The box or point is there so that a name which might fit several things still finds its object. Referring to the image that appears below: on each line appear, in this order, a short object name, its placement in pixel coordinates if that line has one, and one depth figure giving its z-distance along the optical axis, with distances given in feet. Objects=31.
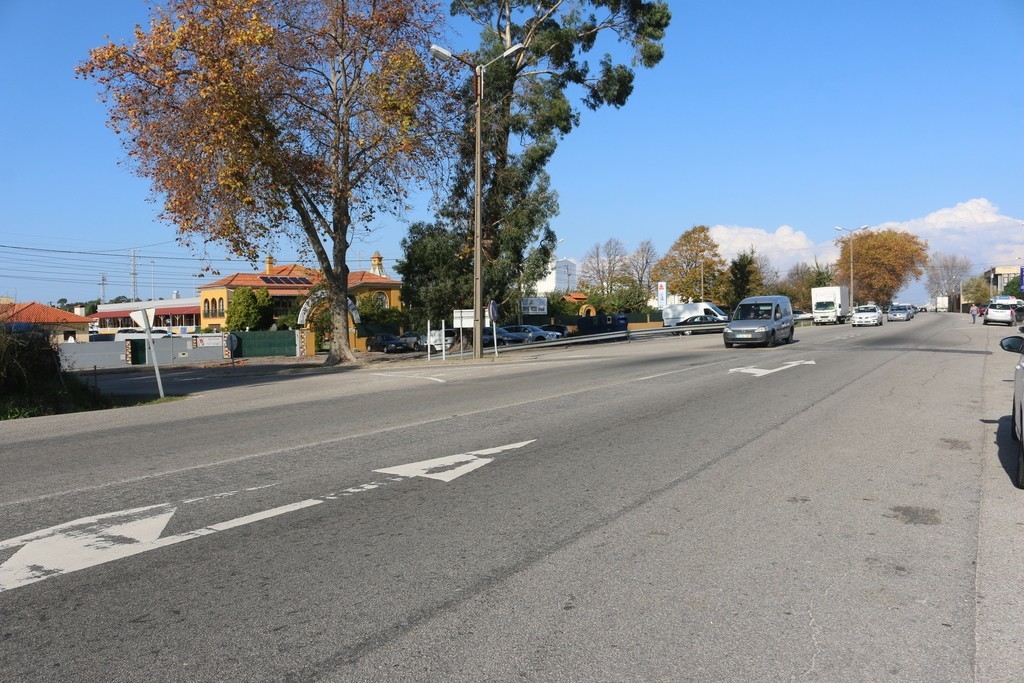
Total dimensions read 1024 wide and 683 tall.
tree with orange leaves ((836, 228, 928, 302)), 342.03
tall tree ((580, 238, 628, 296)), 327.67
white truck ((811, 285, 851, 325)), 196.65
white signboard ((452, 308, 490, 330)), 92.02
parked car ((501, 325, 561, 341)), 165.78
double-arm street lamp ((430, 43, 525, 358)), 87.74
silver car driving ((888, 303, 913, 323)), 228.84
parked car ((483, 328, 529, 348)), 160.38
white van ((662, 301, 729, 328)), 193.06
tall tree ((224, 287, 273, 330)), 203.72
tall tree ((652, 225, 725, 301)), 270.26
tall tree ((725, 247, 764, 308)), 238.48
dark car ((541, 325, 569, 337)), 182.22
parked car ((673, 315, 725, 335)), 164.67
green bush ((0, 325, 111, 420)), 47.29
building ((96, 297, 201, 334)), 285.80
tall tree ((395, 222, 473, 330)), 118.93
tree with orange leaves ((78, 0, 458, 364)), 80.12
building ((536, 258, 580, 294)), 453.58
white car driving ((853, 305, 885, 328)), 164.25
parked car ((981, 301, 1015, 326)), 174.09
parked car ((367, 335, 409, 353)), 159.33
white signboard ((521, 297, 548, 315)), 191.66
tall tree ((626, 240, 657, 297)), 329.72
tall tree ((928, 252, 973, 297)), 531.91
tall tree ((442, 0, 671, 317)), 117.39
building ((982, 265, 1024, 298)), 487.20
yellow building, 228.63
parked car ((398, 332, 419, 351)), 160.45
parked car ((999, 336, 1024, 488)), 21.79
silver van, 90.43
